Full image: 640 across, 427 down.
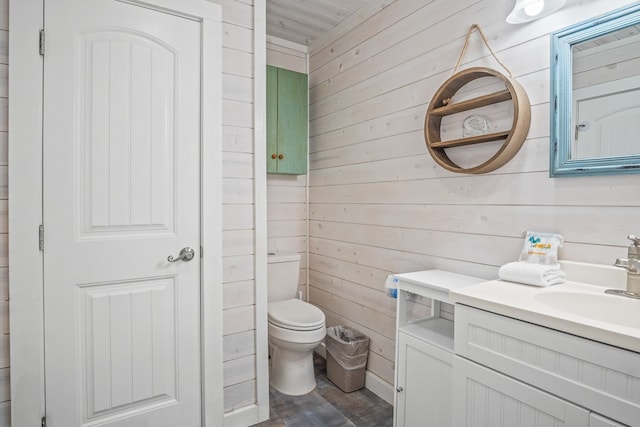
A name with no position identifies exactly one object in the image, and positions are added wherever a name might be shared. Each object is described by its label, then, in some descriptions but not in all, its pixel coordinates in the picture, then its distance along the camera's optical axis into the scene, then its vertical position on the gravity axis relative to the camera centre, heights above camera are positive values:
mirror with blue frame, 1.28 +0.40
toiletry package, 1.42 -0.16
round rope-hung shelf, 1.54 +0.41
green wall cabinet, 2.66 +0.61
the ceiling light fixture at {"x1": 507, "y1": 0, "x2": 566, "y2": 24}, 1.42 +0.76
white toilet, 2.21 -0.79
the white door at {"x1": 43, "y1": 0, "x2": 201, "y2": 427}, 1.58 -0.05
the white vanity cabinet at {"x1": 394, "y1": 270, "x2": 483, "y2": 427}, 1.54 -0.66
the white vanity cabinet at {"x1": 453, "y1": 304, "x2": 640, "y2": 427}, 0.92 -0.48
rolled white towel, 1.34 -0.25
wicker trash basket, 2.33 -0.99
